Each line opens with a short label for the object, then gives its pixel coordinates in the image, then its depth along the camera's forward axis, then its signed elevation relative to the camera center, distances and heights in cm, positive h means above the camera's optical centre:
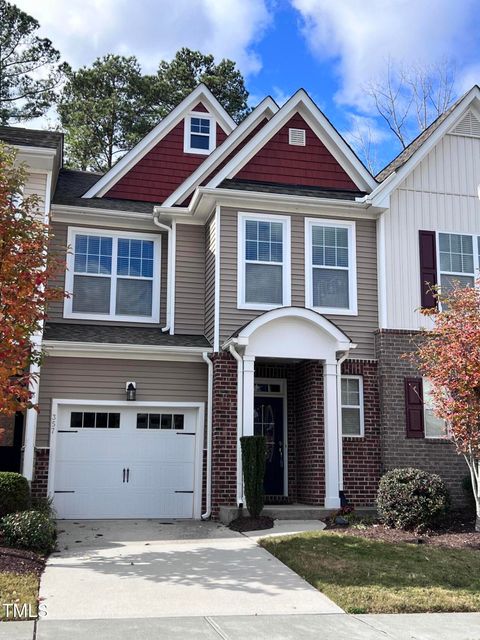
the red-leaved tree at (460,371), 1117 +120
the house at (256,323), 1336 +244
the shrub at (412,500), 1137 -90
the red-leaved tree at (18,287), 874 +199
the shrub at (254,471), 1215 -46
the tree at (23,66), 3073 +1677
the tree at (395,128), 2980 +1346
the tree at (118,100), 3117 +1576
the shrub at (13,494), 1078 -79
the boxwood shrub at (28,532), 948 -122
